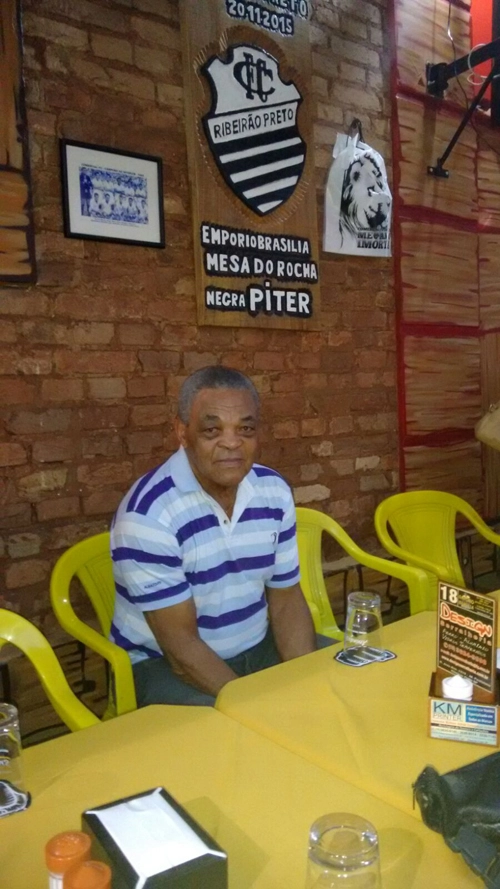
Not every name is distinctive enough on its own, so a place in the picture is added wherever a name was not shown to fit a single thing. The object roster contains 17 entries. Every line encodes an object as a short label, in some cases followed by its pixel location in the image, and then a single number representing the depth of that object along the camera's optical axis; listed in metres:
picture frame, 2.42
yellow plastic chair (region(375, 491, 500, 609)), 3.35
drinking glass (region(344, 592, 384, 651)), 1.62
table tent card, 1.21
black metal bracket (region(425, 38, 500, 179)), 3.40
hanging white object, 3.22
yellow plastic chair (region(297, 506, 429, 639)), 2.71
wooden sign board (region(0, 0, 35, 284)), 2.24
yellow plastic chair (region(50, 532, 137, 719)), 1.95
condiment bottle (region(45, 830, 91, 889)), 0.77
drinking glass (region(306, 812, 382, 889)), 0.81
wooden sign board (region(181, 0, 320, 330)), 2.75
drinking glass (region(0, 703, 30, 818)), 1.08
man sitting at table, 1.88
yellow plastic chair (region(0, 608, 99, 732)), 1.74
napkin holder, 0.77
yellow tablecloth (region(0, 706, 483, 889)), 0.92
